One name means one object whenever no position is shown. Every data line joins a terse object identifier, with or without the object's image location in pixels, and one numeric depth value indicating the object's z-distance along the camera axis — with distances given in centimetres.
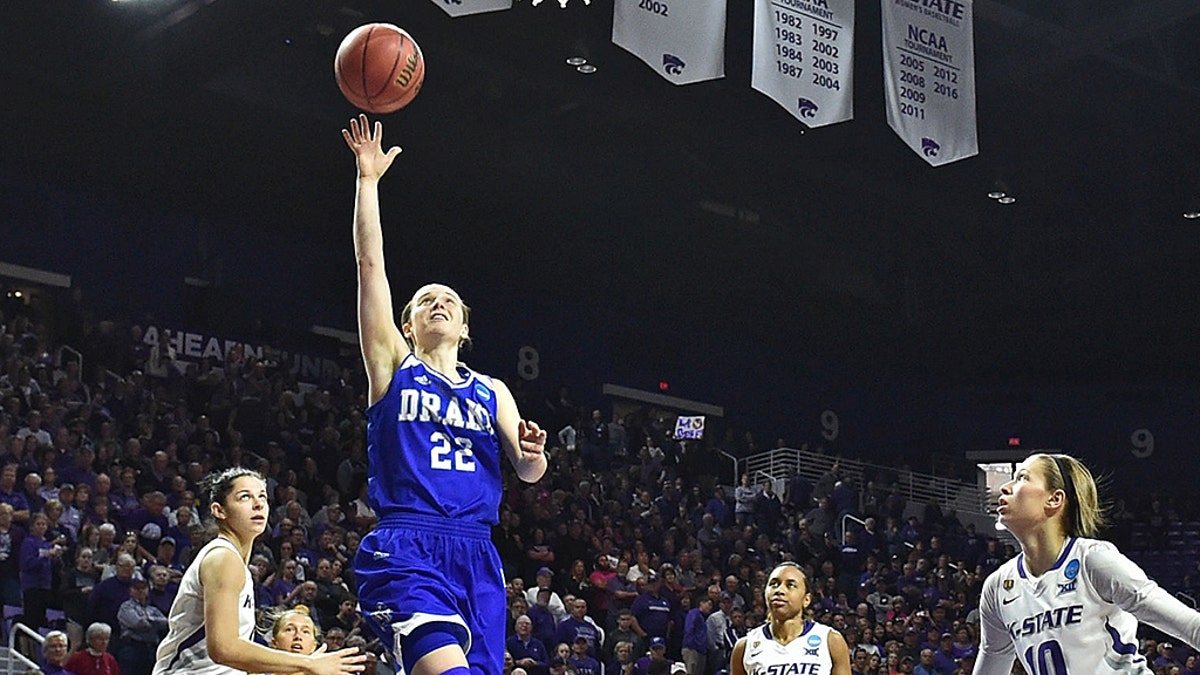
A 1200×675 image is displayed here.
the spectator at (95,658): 1023
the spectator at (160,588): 1137
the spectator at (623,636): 1457
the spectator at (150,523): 1230
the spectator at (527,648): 1327
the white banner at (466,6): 1053
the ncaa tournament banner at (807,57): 1195
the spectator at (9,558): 1122
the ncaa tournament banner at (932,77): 1279
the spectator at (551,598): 1438
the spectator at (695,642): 1521
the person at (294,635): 626
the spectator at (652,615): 1530
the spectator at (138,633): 1096
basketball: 570
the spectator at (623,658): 1424
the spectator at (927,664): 1603
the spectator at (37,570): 1124
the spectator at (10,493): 1203
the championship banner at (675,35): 1141
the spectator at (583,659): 1369
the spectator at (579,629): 1401
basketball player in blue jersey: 458
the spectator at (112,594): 1105
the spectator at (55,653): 1023
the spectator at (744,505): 2052
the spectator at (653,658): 1419
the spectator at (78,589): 1125
